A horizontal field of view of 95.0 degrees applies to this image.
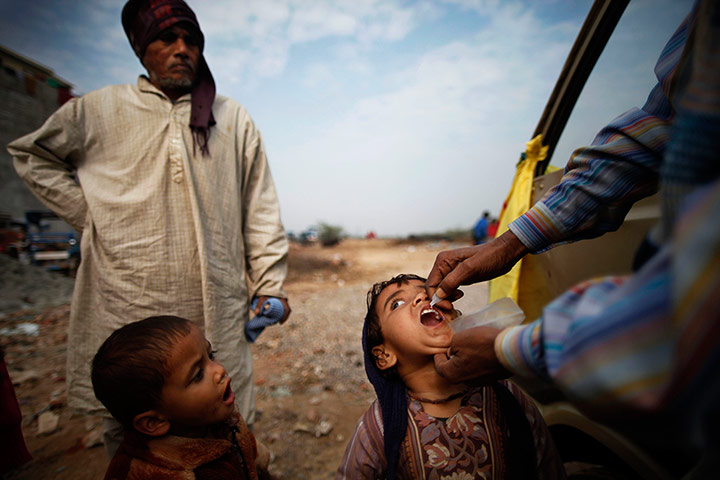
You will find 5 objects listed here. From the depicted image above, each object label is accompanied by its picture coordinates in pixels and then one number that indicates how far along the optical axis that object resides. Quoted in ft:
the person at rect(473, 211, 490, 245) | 34.95
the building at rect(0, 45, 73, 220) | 36.88
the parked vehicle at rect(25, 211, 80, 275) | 28.81
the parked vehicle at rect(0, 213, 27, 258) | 28.73
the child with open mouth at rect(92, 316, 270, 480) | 3.95
